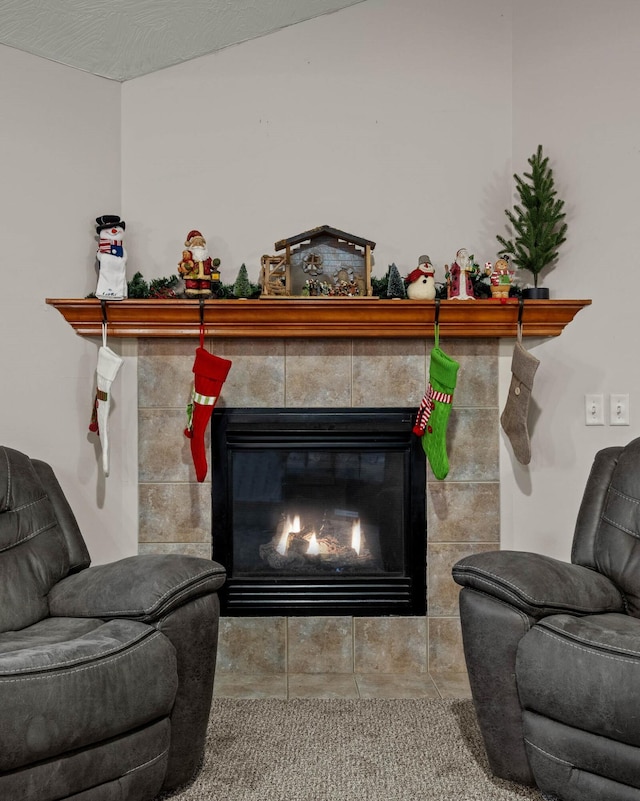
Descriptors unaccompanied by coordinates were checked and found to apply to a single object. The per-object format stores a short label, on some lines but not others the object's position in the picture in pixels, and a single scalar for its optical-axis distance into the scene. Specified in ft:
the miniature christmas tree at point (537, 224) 8.76
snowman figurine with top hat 8.63
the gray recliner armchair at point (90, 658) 4.95
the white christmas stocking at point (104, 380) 8.66
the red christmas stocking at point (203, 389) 8.50
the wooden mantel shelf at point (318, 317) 8.64
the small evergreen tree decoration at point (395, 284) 8.87
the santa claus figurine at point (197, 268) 8.74
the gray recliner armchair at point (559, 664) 5.29
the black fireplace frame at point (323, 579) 9.22
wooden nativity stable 8.86
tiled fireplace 9.19
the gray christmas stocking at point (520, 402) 8.53
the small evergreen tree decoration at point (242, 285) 8.79
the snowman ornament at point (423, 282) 8.80
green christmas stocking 8.54
